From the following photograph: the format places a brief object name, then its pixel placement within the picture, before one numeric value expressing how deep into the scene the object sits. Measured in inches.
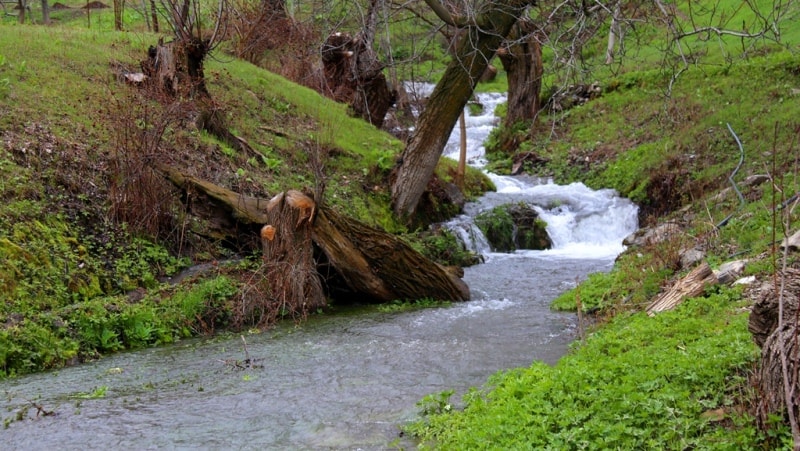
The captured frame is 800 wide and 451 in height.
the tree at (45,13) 1155.0
